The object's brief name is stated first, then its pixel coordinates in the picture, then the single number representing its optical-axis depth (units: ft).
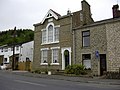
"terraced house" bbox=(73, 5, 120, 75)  35.55
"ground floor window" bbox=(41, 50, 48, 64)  49.14
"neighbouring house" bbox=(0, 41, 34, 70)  70.30
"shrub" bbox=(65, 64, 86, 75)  38.31
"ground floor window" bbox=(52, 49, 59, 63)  46.27
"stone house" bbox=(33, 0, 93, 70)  44.14
